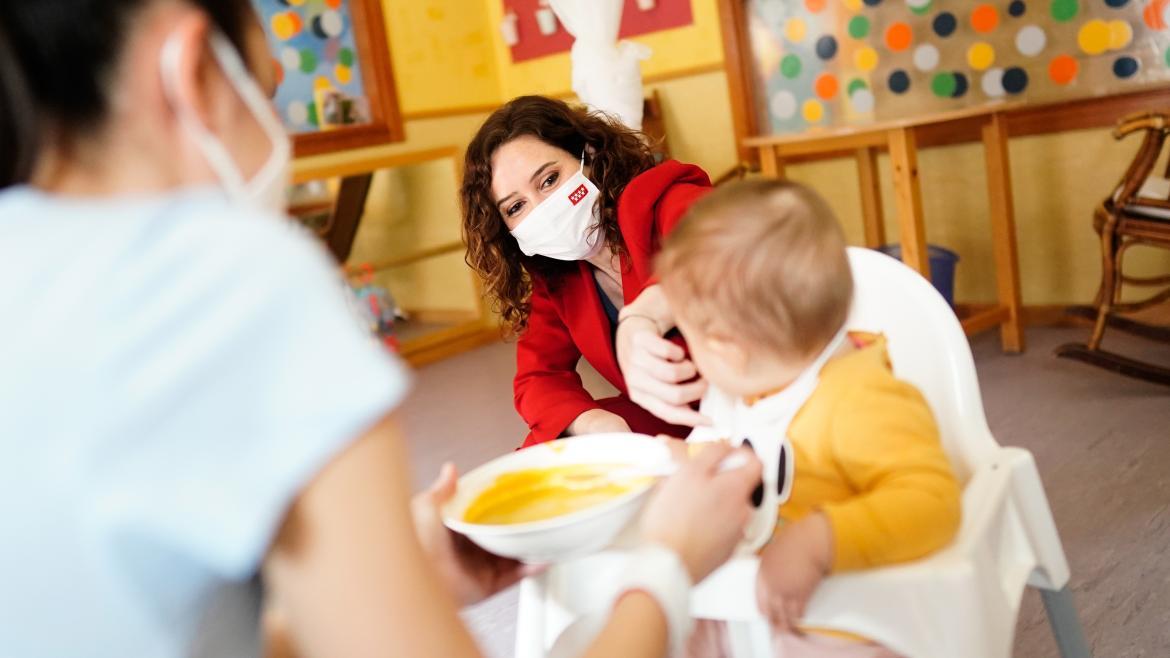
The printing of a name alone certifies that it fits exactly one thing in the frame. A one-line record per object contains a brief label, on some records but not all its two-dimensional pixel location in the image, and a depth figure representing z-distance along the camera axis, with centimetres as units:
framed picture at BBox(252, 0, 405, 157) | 441
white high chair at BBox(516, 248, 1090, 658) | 83
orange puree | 89
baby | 83
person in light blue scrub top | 47
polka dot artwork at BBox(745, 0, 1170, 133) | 317
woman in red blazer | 148
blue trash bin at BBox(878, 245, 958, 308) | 329
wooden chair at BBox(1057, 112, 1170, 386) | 264
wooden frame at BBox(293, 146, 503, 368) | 445
